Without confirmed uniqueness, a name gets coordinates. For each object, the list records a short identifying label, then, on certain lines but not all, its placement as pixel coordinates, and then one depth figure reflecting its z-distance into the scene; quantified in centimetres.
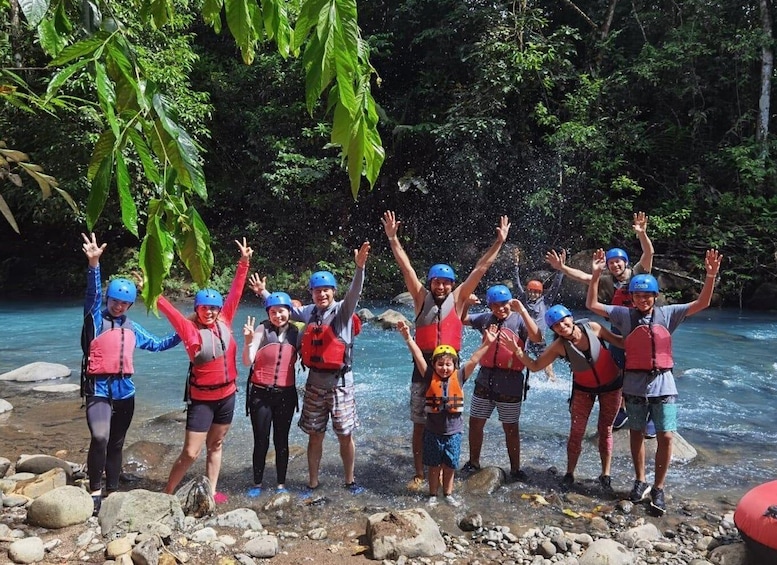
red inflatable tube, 359
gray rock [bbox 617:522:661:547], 429
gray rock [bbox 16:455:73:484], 536
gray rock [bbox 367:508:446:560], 397
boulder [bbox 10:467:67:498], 477
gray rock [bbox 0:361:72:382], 918
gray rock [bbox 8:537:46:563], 362
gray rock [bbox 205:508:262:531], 438
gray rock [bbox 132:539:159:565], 362
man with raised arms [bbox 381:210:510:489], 499
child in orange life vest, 470
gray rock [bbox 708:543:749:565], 392
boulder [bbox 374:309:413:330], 1378
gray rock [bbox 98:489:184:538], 407
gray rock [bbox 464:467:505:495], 518
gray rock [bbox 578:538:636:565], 388
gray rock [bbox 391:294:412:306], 1748
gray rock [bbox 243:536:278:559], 399
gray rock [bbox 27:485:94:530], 416
